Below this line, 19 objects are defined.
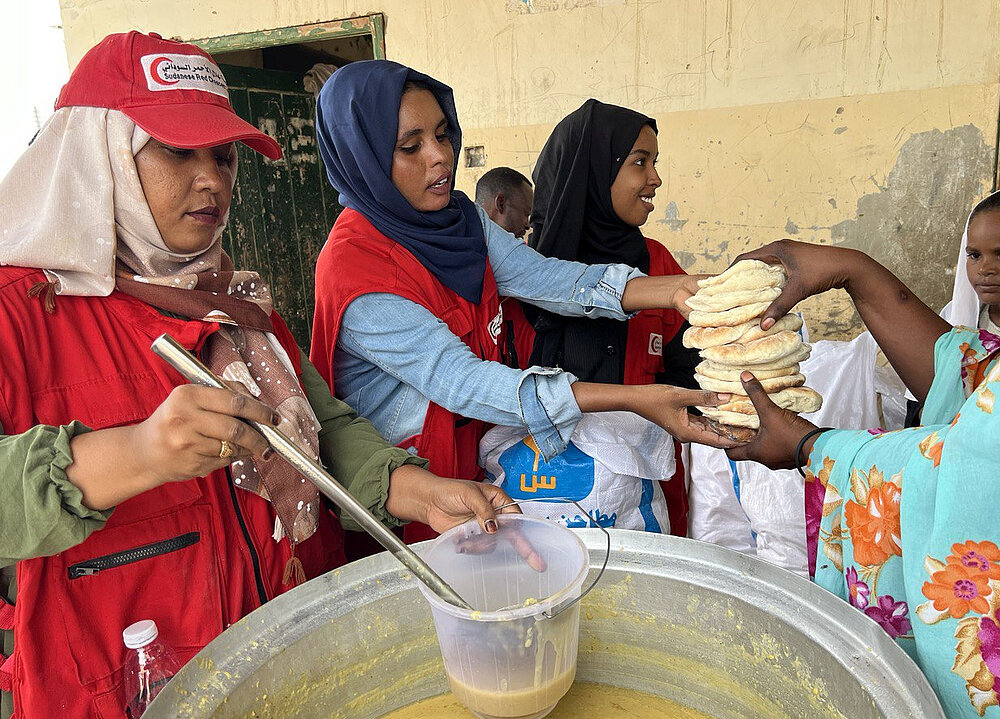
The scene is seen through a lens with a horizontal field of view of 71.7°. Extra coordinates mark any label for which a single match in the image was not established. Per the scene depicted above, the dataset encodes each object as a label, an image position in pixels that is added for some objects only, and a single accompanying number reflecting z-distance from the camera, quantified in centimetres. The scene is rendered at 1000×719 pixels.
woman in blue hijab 150
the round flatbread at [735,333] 138
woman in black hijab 205
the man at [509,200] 350
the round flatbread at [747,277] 140
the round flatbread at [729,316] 138
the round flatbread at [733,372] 138
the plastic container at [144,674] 102
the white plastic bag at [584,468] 168
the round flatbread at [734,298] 138
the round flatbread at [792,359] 137
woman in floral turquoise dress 79
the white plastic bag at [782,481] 240
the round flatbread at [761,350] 135
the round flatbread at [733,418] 137
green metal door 522
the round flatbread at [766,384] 137
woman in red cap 86
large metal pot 88
